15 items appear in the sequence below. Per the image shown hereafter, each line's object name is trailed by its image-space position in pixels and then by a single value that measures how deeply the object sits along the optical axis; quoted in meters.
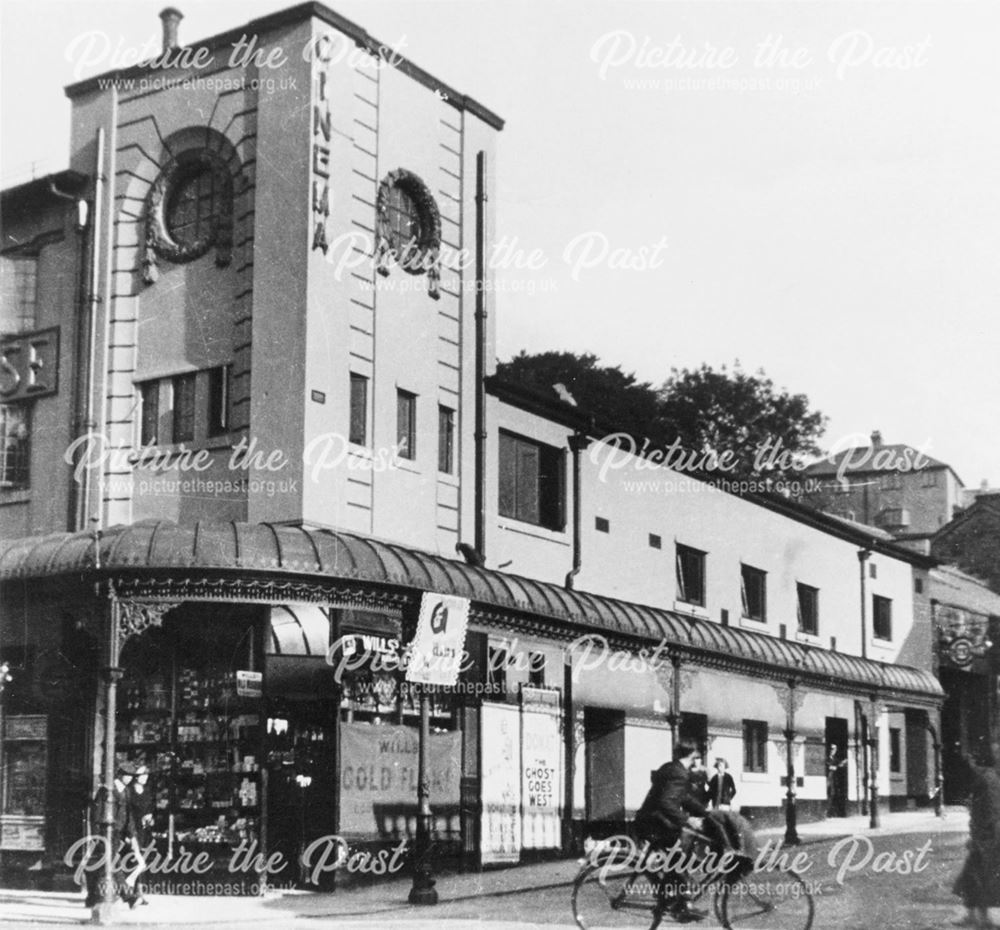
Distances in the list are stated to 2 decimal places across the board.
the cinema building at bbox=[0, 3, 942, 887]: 19.59
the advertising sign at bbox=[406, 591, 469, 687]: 18.56
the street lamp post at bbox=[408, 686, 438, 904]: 17.77
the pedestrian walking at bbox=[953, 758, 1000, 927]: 14.77
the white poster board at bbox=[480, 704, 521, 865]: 21.86
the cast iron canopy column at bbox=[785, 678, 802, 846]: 26.59
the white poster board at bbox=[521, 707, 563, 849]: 23.11
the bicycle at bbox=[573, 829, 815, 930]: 13.18
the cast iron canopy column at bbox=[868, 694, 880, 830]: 30.92
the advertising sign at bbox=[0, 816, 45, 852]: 20.61
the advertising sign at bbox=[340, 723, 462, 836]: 19.56
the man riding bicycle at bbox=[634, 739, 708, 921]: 13.48
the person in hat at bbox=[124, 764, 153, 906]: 17.25
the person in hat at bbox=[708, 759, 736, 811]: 25.50
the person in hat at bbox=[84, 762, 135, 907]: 16.25
